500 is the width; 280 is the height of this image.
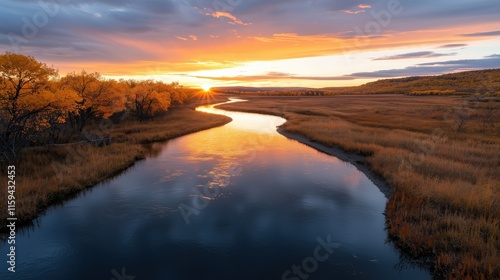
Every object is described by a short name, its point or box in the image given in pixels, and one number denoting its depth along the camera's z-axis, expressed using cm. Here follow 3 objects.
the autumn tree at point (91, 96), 4116
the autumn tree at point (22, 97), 2416
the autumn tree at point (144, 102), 5605
